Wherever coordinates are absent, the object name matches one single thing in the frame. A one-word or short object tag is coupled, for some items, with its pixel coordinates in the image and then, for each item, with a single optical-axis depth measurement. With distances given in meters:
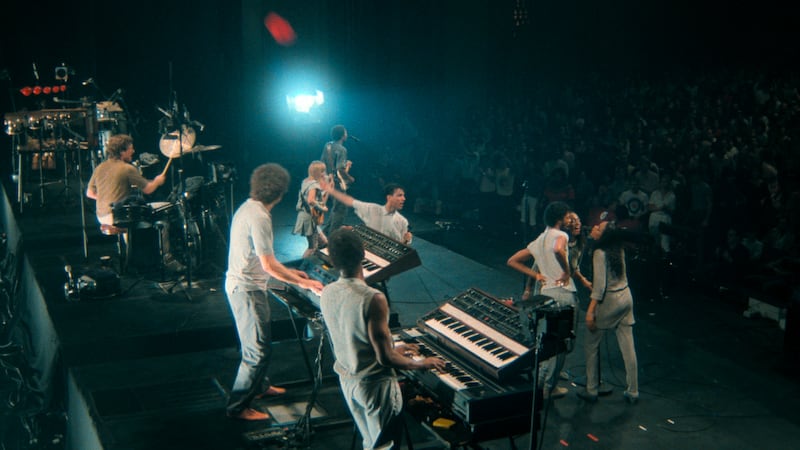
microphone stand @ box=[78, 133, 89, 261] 9.14
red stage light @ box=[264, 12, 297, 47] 16.34
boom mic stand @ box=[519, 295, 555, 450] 3.61
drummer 7.95
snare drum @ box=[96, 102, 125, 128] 10.61
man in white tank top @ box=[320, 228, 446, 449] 3.52
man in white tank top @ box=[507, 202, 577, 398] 5.45
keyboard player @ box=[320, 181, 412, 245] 6.53
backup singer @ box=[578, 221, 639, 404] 5.54
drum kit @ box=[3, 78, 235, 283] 8.25
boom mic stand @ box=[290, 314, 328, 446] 4.65
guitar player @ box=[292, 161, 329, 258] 8.47
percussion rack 11.41
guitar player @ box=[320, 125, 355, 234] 9.73
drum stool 8.73
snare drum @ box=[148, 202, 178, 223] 8.36
